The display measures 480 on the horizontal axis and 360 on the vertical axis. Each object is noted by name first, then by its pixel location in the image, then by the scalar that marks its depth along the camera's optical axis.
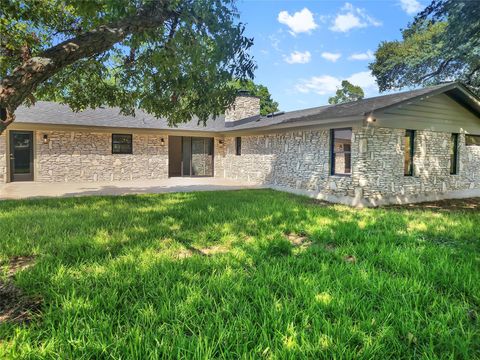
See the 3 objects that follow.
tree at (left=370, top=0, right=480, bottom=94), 14.12
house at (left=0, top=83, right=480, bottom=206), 10.31
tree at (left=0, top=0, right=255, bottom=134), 3.68
